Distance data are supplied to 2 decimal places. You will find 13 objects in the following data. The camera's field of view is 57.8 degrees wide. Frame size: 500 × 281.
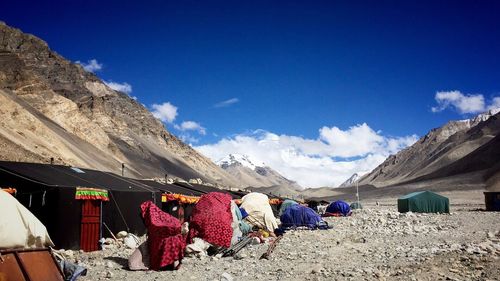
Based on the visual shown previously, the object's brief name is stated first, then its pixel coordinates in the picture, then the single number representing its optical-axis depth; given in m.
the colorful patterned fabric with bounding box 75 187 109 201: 14.95
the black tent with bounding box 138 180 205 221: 22.19
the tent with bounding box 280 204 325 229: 22.08
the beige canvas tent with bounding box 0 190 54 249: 6.69
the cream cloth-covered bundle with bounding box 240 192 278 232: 20.22
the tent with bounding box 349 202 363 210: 56.78
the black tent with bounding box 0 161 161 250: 14.24
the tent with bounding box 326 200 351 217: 38.36
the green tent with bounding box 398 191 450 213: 40.72
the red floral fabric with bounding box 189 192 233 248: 13.15
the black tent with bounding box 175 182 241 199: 29.71
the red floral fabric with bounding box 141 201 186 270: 11.12
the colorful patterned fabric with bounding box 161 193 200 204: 21.37
